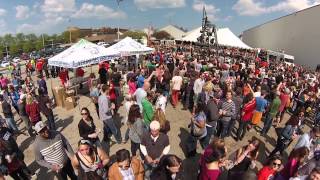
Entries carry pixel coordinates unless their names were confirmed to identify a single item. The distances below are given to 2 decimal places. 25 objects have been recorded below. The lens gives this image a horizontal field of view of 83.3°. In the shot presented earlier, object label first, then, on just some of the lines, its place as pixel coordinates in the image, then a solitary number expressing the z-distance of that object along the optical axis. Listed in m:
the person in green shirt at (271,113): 4.94
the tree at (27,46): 56.93
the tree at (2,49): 48.42
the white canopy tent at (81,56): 7.32
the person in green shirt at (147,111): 3.92
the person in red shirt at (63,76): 8.39
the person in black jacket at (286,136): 4.04
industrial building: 18.21
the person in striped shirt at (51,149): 2.84
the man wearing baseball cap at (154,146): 2.95
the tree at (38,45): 59.01
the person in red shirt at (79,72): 9.49
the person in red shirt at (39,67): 11.77
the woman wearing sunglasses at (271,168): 2.58
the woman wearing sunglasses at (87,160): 2.55
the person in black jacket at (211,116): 4.11
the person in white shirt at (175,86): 6.29
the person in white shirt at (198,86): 5.89
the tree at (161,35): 67.72
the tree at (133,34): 65.07
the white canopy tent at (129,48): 9.77
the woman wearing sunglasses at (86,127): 3.45
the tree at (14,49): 51.02
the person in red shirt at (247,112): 4.67
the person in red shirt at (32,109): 5.09
